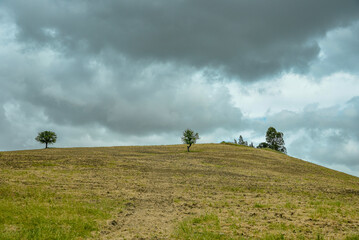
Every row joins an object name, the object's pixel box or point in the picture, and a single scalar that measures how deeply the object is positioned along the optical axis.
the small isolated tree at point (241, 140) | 194.57
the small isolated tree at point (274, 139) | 137.75
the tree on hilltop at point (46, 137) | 89.79
